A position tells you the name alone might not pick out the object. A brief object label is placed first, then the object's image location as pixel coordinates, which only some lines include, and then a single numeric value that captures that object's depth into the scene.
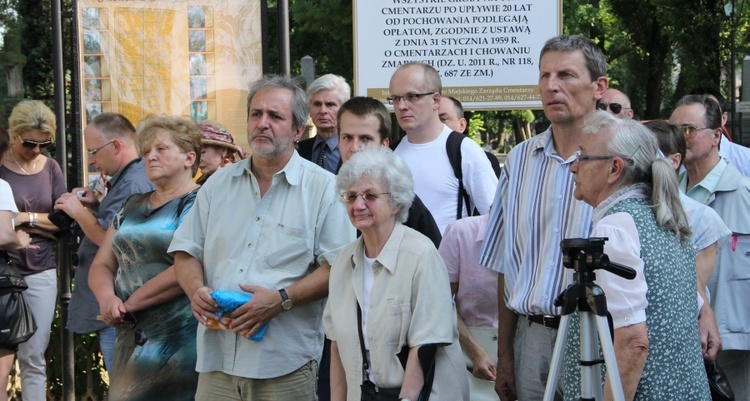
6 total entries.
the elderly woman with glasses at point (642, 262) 3.19
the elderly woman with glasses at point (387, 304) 3.79
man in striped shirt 3.85
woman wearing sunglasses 6.62
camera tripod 3.00
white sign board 7.00
